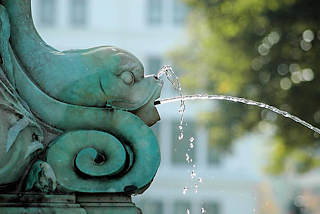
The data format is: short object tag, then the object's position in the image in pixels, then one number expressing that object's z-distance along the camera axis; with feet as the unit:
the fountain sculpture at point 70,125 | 21.88
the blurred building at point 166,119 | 192.48
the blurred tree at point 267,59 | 90.18
